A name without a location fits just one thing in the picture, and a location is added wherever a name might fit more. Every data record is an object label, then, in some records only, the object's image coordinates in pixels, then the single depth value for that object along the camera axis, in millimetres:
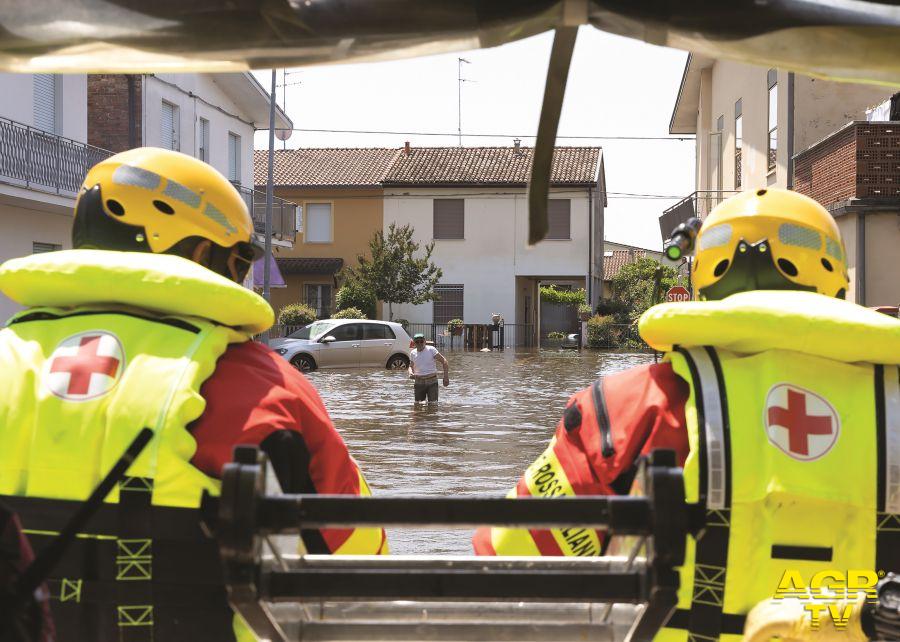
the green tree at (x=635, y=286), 44531
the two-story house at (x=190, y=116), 26516
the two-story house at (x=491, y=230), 45281
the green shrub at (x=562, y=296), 47688
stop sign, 17625
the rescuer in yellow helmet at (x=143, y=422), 2387
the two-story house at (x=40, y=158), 20922
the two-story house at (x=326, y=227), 46938
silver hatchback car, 27156
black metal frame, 1641
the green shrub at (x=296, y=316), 37812
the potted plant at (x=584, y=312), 43375
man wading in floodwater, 17656
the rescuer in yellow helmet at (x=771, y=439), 2428
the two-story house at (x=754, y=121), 21203
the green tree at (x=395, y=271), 42781
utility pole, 28106
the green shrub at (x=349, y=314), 38594
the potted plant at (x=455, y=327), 43281
